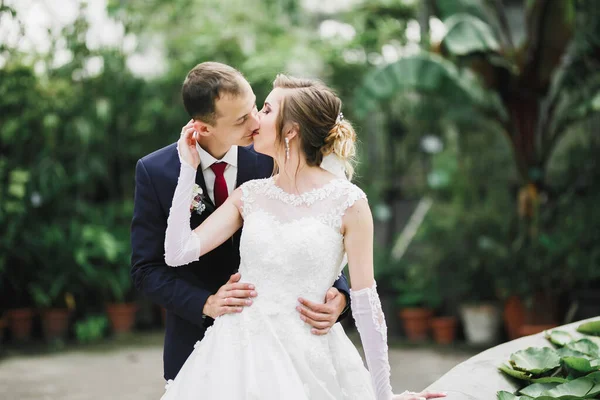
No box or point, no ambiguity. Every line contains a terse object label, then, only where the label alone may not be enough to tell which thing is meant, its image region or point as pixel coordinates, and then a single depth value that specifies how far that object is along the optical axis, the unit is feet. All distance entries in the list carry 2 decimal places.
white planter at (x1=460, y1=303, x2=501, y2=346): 26.37
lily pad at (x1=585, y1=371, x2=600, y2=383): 9.39
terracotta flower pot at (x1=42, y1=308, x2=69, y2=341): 28.50
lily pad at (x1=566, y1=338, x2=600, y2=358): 10.61
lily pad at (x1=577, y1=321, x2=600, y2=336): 11.70
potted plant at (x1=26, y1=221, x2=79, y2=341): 27.78
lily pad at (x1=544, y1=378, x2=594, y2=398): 9.26
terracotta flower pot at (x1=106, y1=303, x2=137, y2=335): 29.25
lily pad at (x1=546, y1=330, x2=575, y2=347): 11.14
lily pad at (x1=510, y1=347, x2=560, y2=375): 9.96
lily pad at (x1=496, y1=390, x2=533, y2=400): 9.10
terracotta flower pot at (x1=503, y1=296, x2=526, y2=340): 25.54
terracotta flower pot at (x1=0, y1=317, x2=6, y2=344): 28.09
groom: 8.48
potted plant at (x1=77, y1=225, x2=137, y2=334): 27.86
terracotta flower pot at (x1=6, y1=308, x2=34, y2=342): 28.46
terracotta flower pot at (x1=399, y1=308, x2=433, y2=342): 27.71
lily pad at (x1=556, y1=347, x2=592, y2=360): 10.44
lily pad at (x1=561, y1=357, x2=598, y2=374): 9.80
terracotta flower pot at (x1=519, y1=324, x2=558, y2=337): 23.97
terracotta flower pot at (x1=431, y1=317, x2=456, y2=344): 27.25
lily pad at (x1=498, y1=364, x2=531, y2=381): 9.84
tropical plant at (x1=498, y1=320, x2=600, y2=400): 9.28
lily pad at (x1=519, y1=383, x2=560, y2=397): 9.51
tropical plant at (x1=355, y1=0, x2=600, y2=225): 23.98
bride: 8.02
